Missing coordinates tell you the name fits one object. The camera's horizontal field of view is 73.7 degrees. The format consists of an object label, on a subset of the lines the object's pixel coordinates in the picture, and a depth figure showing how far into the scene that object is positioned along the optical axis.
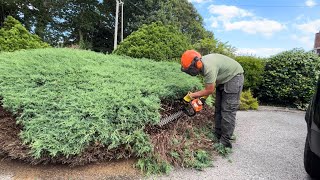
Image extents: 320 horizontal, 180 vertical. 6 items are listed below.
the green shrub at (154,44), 4.47
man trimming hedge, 2.42
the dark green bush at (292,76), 5.43
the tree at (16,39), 4.36
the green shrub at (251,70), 5.59
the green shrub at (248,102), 4.97
